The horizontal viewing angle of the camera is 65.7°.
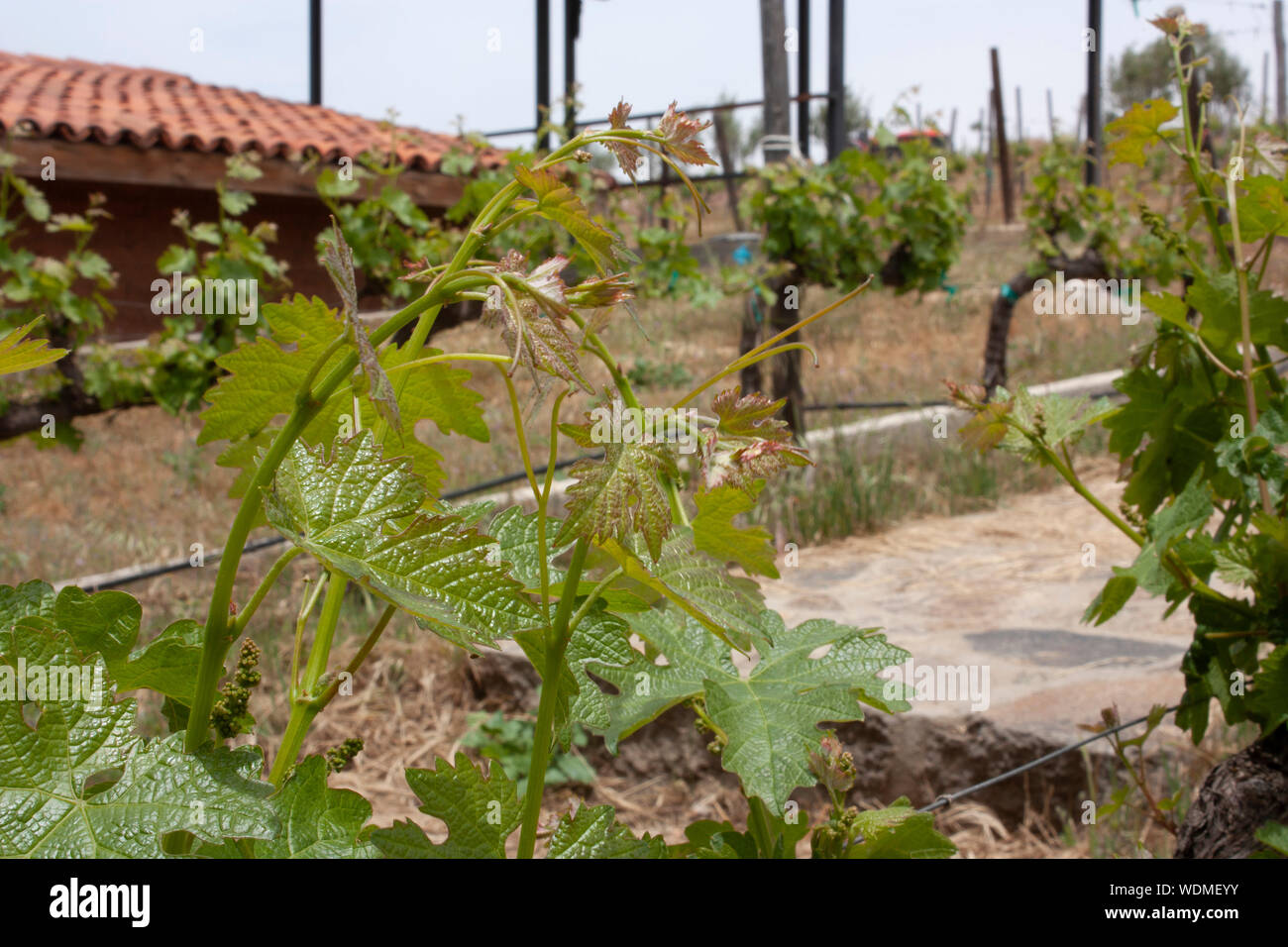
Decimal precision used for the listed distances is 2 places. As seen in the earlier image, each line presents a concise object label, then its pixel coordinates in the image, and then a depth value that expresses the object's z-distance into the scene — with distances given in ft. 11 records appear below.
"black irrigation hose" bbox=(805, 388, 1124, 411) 21.04
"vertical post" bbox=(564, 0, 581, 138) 25.40
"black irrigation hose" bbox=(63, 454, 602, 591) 12.99
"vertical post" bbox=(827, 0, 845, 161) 21.17
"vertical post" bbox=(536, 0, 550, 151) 24.44
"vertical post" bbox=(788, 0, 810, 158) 22.01
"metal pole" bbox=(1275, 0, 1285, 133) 62.26
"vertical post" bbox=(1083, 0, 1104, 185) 25.53
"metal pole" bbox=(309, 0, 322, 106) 26.35
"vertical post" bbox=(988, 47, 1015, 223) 45.21
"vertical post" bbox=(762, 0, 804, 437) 20.90
